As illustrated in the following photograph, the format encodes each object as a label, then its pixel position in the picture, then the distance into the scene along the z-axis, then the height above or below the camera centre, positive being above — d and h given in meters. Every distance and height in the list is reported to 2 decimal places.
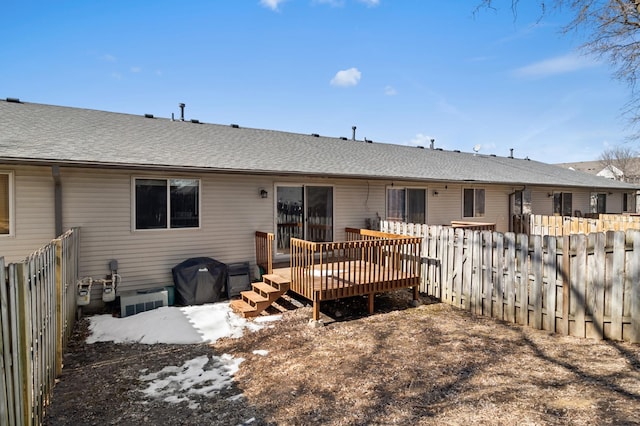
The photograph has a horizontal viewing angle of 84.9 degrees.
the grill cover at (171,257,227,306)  7.02 -1.47
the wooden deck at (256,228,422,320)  6.03 -1.25
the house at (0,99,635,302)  6.22 +0.49
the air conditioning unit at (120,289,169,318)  6.34 -1.70
